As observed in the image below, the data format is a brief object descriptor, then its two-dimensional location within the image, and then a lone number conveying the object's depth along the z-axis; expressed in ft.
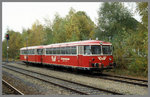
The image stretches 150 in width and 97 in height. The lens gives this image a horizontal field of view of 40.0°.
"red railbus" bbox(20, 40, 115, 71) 57.82
